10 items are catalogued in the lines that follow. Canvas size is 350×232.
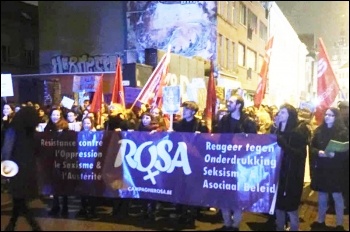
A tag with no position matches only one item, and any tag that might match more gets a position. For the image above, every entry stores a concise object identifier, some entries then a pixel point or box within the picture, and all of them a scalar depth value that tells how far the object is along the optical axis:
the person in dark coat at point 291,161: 5.27
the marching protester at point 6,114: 5.79
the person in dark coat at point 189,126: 5.97
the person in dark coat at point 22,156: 5.49
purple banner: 5.56
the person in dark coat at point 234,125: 5.68
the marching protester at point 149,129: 6.31
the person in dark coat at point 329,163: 5.47
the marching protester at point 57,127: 6.54
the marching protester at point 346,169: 5.44
